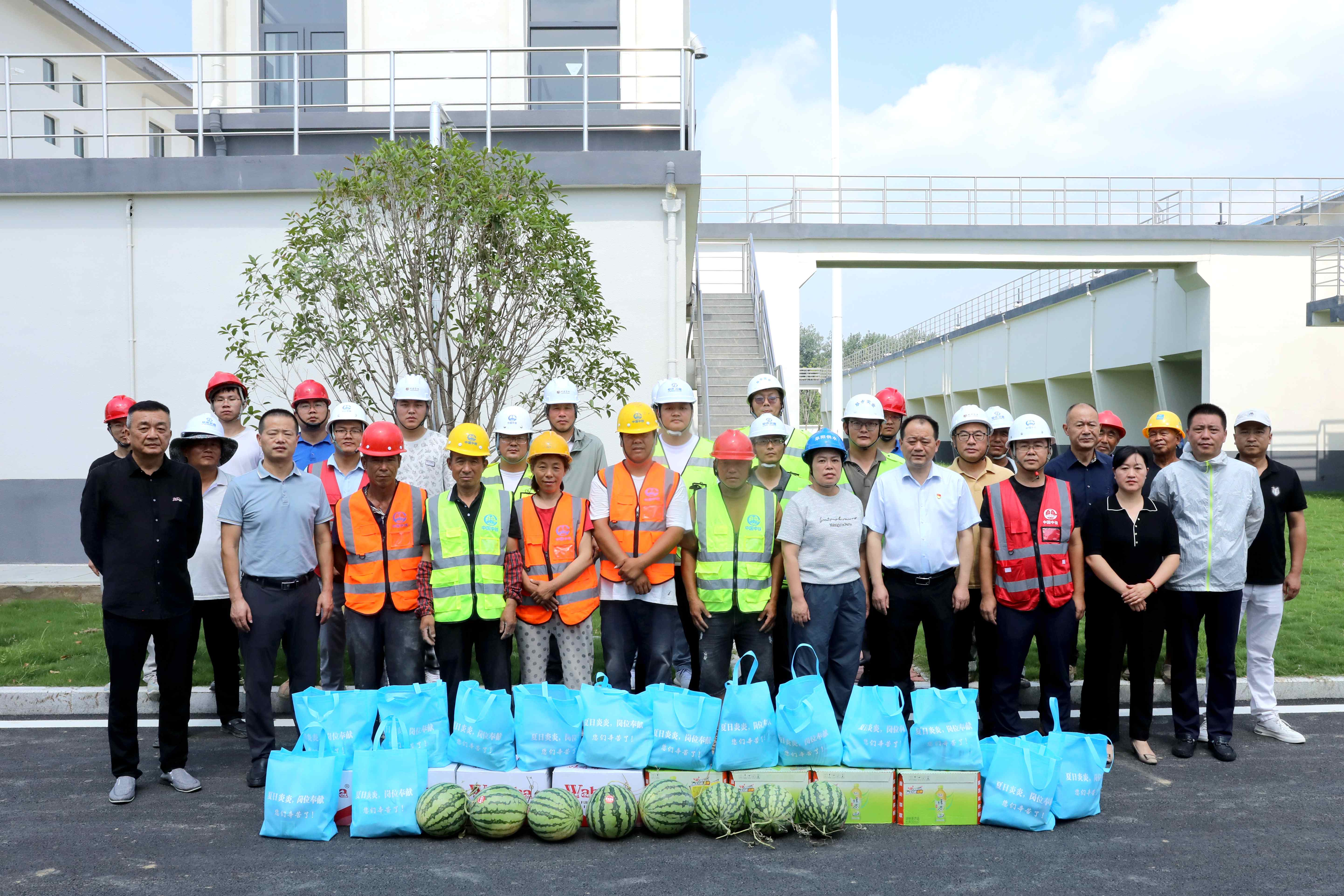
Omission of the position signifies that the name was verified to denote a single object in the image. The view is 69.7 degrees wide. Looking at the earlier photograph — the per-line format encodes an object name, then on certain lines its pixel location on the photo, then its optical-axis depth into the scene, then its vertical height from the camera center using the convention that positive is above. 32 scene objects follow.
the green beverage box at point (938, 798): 4.79 -1.79
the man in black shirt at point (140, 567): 5.17 -0.71
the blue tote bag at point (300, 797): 4.52 -1.69
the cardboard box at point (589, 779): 4.79 -1.71
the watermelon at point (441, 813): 4.55 -1.78
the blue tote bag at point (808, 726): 4.78 -1.44
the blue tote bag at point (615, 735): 4.79 -1.49
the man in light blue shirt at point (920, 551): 5.67 -0.68
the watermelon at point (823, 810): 4.57 -1.78
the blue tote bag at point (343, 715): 4.80 -1.40
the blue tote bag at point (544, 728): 4.83 -1.46
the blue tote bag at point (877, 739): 4.84 -1.52
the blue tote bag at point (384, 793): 4.57 -1.70
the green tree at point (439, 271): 7.63 +1.34
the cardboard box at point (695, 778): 4.80 -1.70
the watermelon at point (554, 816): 4.50 -1.78
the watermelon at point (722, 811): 4.55 -1.78
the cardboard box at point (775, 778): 4.80 -1.70
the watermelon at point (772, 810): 4.53 -1.77
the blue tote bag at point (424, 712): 4.90 -1.41
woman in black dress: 5.76 -0.95
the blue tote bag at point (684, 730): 4.79 -1.46
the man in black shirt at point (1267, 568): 6.15 -0.85
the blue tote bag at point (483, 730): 4.79 -1.46
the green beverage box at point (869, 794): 4.80 -1.78
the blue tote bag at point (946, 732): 4.80 -1.48
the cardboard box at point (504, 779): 4.80 -1.71
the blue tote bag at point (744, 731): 4.78 -1.46
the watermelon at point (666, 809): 4.56 -1.77
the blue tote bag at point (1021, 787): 4.64 -1.70
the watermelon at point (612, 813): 4.54 -1.78
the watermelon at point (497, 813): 4.54 -1.78
